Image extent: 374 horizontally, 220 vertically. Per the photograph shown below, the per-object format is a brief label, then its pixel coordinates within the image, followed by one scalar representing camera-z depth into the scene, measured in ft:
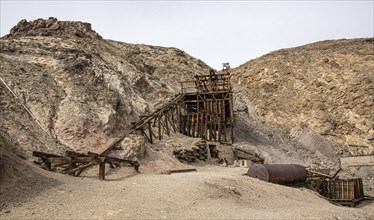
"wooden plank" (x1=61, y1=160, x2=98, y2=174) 38.86
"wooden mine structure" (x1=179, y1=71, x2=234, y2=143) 82.02
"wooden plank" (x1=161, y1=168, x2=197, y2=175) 49.06
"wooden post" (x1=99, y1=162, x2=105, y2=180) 39.37
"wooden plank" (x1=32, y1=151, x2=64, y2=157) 37.07
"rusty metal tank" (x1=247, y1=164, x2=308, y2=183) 54.24
